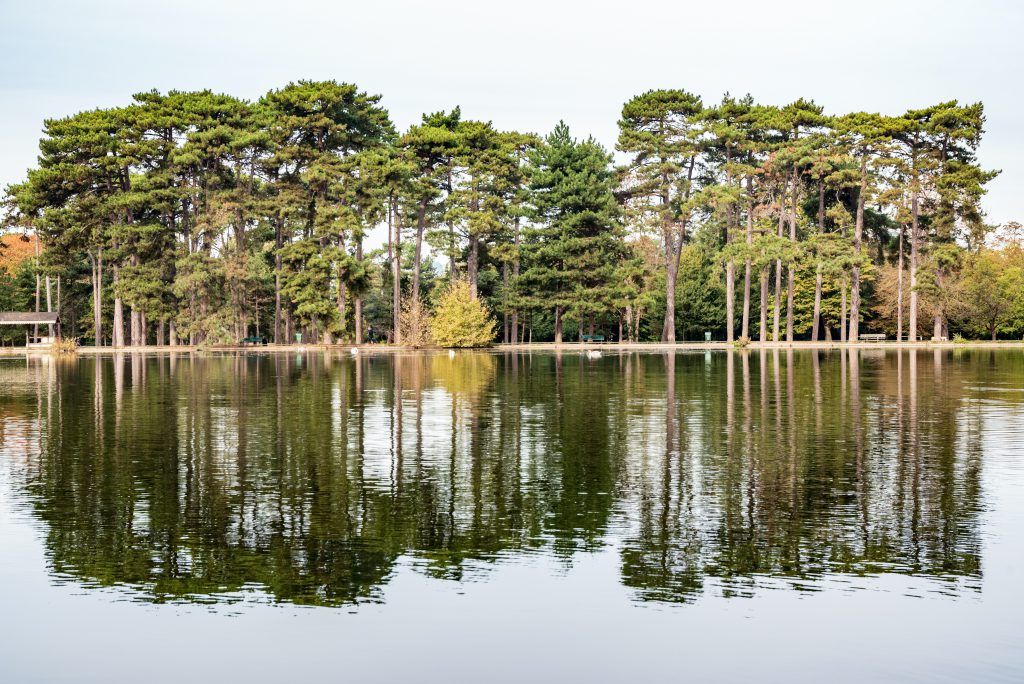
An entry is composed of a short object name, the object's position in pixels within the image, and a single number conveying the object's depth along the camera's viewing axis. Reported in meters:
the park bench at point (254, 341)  88.05
